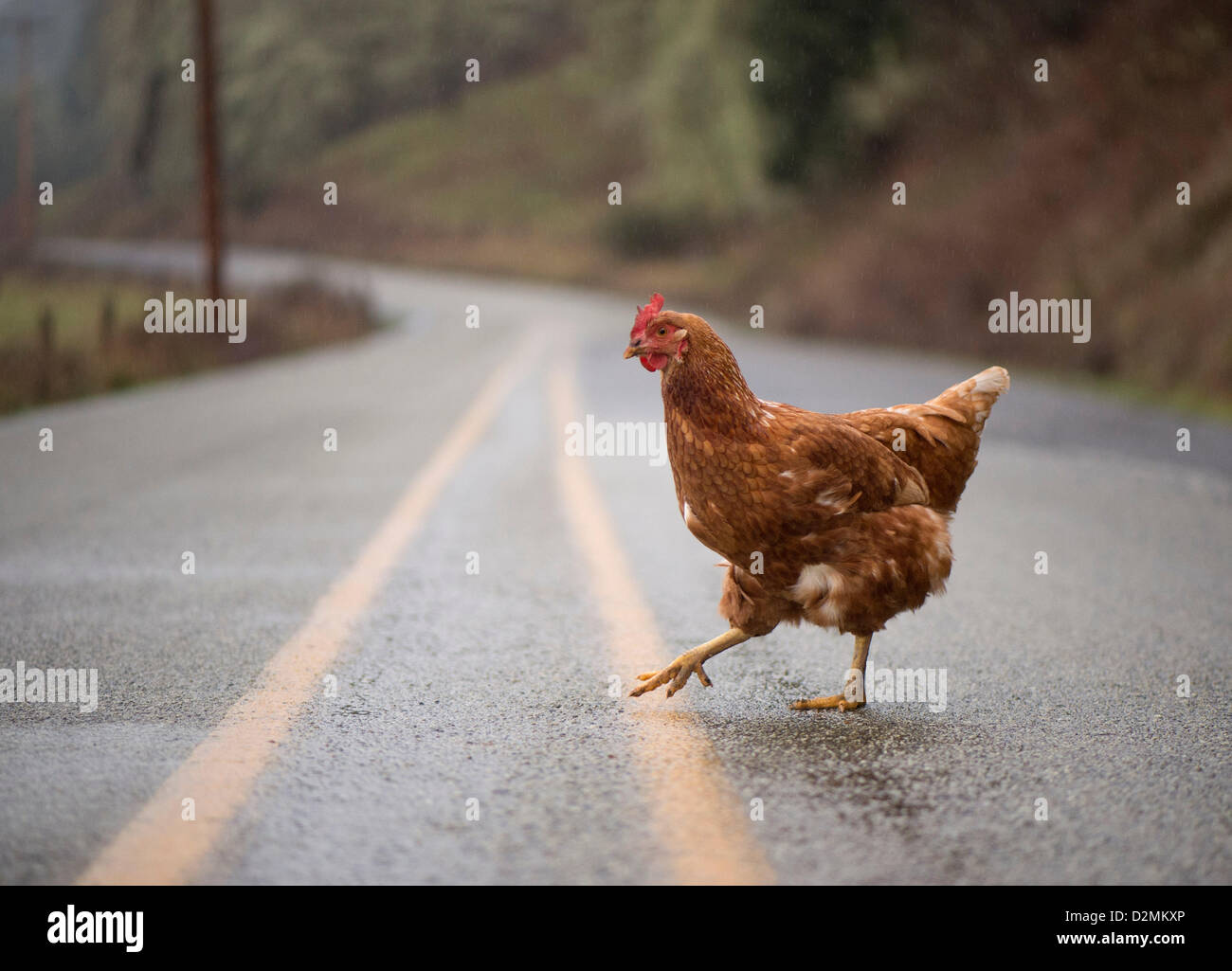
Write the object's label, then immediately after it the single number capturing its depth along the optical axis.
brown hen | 3.54
